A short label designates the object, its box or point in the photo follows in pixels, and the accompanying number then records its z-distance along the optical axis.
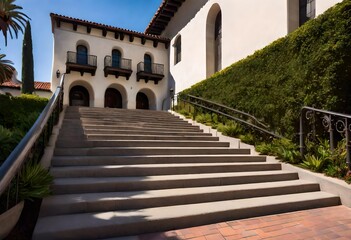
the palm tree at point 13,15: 10.72
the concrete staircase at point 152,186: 3.11
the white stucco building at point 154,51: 12.02
